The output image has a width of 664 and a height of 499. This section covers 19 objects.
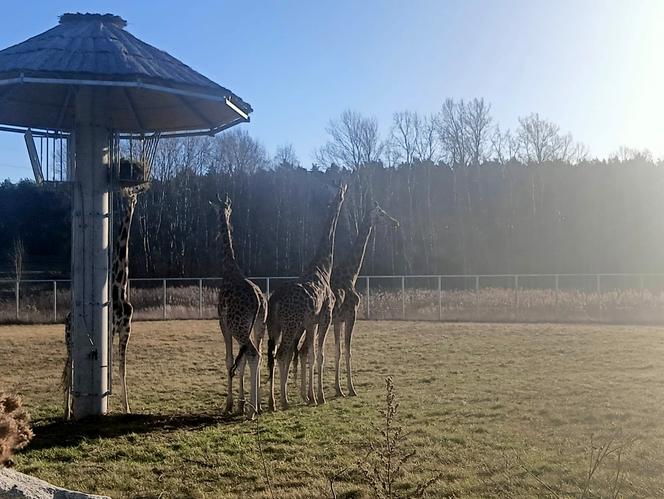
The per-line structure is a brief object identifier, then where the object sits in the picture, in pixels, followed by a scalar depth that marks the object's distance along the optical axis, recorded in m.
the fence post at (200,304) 28.44
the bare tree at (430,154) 54.72
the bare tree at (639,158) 55.34
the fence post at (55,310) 27.92
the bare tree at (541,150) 56.84
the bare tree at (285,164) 53.81
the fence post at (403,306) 27.94
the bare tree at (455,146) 54.88
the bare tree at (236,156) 53.06
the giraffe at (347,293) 11.91
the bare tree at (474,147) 54.75
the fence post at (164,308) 28.46
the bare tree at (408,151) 54.69
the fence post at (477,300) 27.85
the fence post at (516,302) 27.03
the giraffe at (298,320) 10.23
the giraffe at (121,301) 9.44
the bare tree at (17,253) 35.71
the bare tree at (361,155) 53.44
